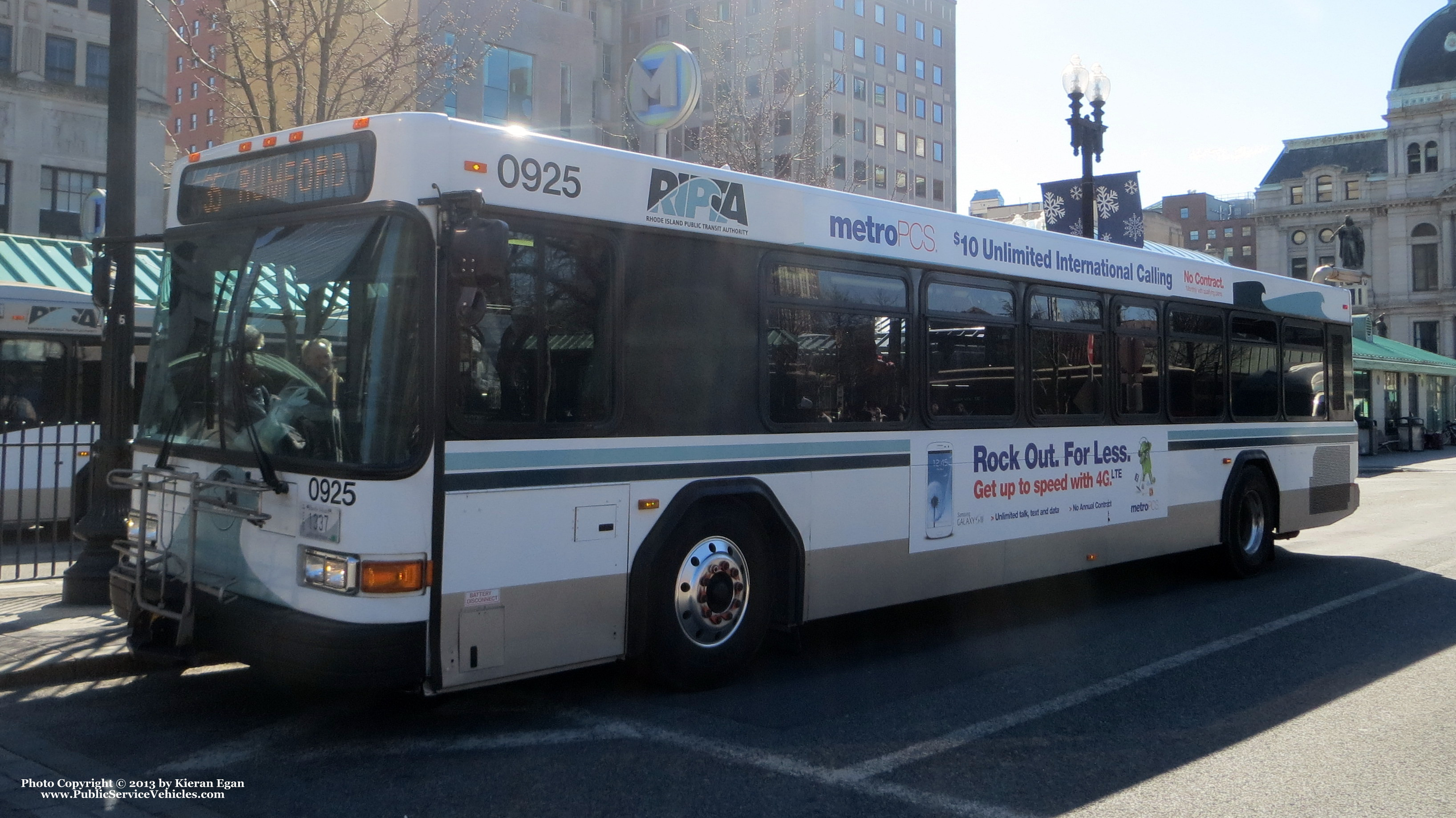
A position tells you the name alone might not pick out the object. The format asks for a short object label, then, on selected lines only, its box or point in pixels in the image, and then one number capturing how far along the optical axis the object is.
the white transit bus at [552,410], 5.41
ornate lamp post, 17.00
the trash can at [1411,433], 44.84
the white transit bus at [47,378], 14.09
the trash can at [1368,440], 40.38
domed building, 89.06
